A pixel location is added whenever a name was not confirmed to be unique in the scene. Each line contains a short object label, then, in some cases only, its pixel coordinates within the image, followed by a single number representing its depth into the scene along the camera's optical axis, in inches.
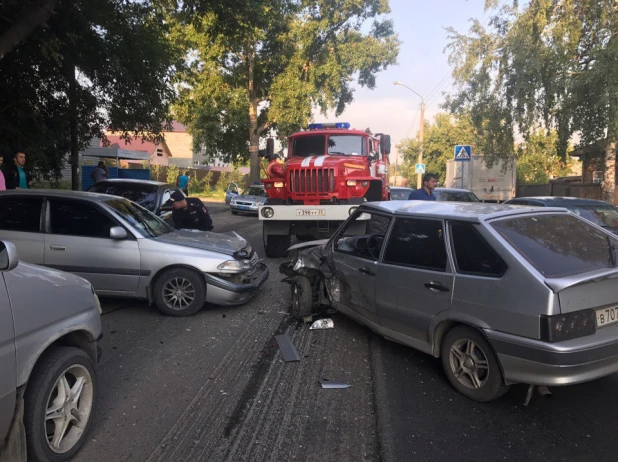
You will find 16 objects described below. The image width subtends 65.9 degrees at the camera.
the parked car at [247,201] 856.9
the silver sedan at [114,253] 227.5
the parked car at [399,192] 692.7
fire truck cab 381.7
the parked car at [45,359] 96.5
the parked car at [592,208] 322.0
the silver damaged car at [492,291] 125.4
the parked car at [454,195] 593.9
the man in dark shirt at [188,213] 321.7
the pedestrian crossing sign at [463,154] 759.0
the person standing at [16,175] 375.2
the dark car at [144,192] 385.4
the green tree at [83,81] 423.2
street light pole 1169.4
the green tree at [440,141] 2097.7
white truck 1030.4
